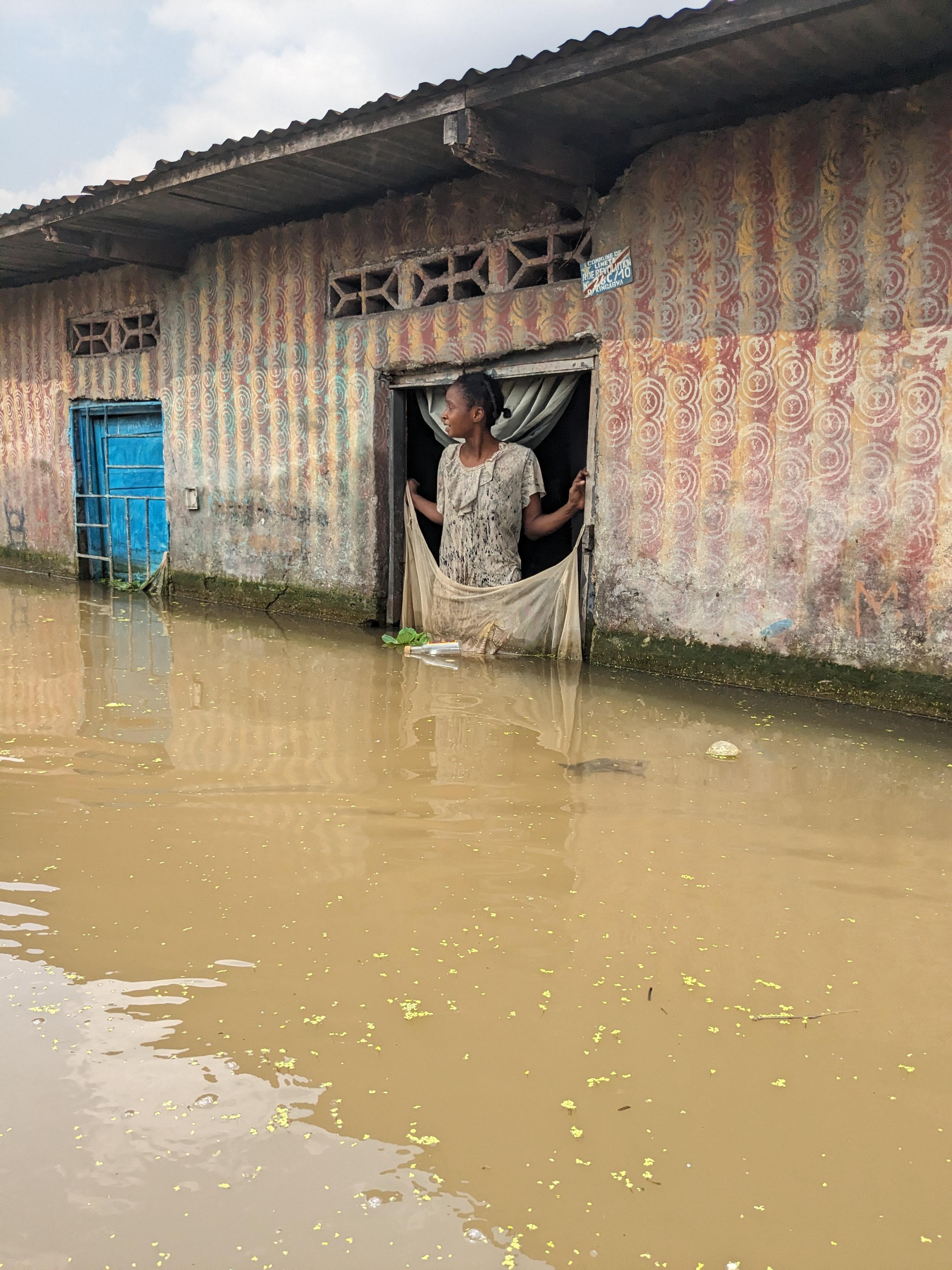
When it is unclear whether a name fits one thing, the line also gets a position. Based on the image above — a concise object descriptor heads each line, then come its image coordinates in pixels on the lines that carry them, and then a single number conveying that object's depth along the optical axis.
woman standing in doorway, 6.51
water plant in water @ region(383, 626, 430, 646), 6.76
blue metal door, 9.69
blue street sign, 5.77
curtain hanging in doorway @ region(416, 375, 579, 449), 6.58
